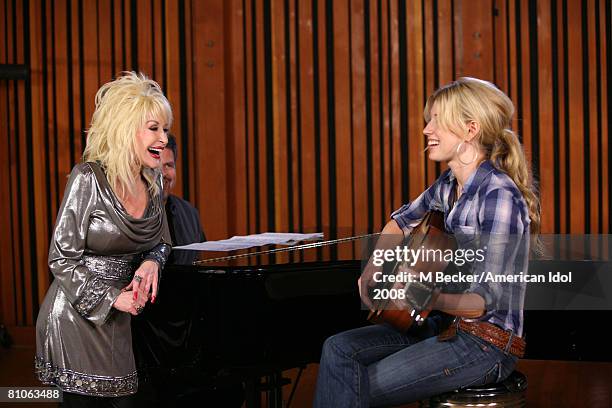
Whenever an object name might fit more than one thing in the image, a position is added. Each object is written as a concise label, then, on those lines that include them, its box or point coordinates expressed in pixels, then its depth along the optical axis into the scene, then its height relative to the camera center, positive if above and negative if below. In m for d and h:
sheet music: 6.96 -0.27
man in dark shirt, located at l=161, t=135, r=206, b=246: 7.82 -0.16
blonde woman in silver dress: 5.00 -0.23
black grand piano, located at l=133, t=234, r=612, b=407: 5.68 -0.49
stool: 4.68 -0.59
